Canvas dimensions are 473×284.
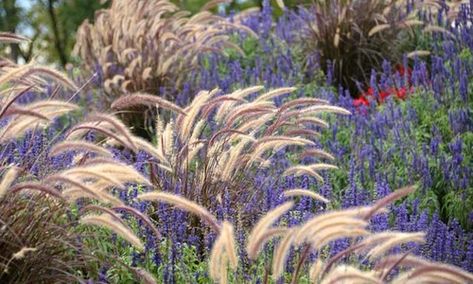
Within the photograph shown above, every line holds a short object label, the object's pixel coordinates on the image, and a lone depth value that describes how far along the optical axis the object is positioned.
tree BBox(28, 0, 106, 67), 37.94
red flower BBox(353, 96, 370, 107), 14.75
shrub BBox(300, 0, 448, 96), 16.68
